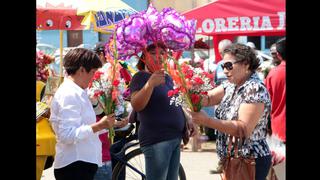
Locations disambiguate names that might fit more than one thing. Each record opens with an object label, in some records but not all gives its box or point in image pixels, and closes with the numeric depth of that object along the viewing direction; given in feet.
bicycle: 25.62
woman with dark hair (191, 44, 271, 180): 17.15
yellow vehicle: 20.84
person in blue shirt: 20.18
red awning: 35.13
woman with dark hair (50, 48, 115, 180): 17.59
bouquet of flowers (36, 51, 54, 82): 27.55
